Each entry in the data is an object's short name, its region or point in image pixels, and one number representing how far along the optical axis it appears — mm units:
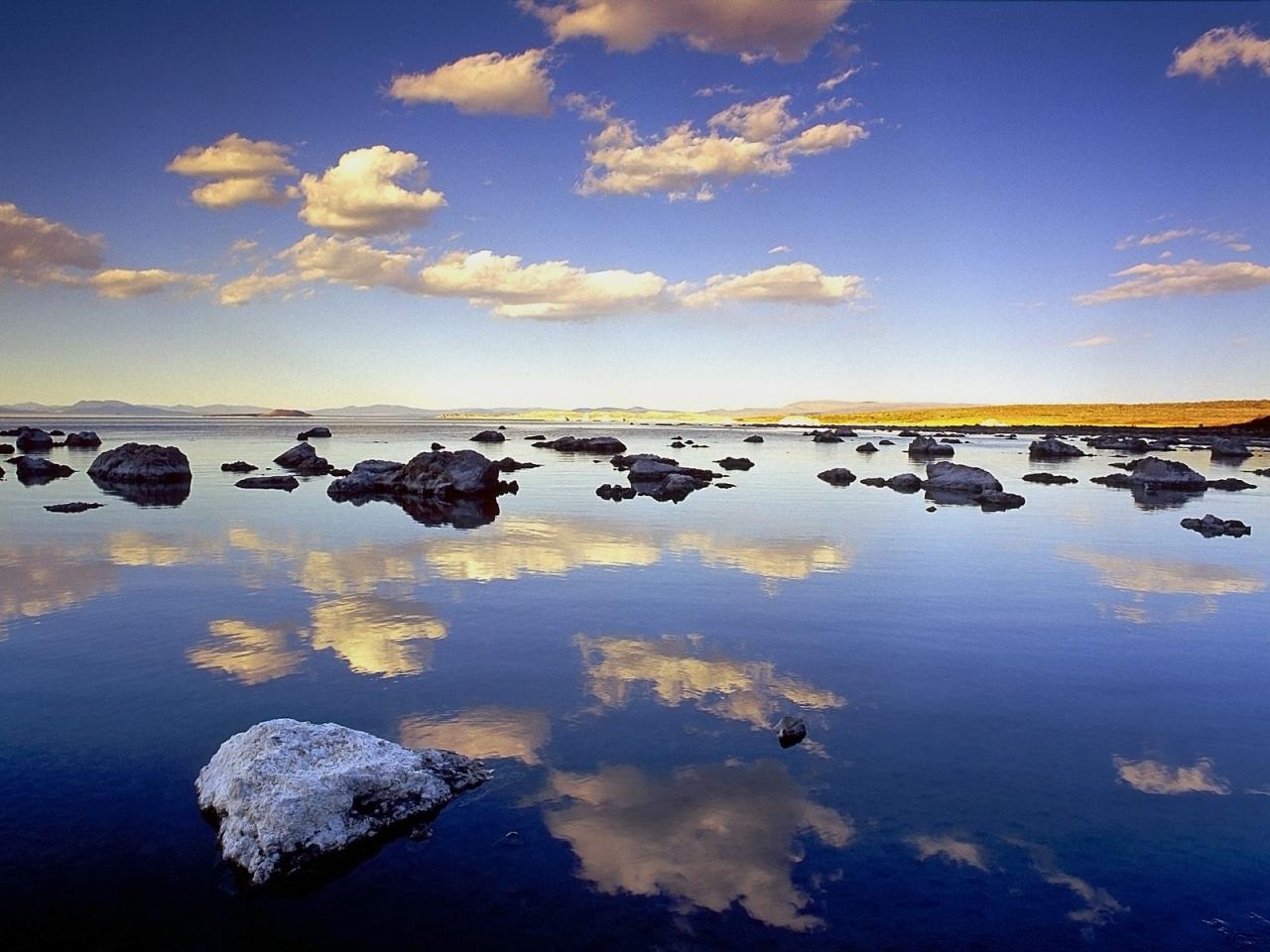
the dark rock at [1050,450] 71631
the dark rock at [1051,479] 44438
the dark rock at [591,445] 74000
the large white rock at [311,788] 6355
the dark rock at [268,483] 37906
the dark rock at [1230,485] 40594
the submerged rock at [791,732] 8641
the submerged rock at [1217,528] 25000
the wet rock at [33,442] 67600
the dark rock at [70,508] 27531
